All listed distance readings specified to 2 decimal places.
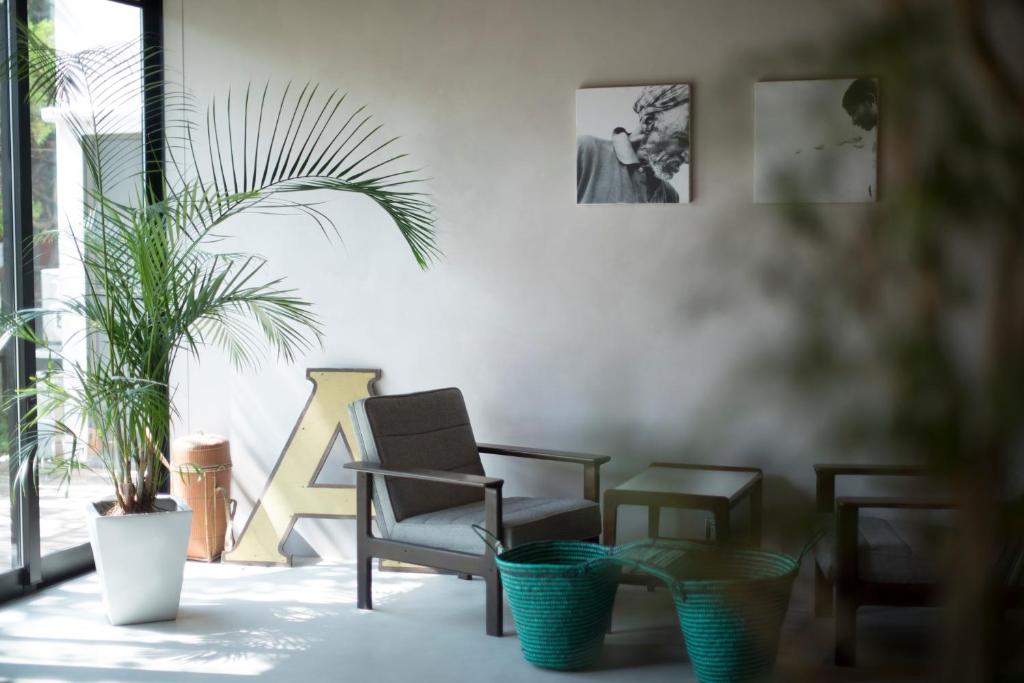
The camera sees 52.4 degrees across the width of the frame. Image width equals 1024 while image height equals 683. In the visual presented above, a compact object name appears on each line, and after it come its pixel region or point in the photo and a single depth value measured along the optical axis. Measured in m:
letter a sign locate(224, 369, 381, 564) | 4.81
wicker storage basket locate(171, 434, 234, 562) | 4.72
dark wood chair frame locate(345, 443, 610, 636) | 3.74
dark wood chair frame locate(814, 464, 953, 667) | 2.77
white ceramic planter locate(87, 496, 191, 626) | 3.84
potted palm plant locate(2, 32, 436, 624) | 3.81
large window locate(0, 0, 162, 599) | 4.16
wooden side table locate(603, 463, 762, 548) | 3.06
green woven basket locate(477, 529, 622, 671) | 3.41
